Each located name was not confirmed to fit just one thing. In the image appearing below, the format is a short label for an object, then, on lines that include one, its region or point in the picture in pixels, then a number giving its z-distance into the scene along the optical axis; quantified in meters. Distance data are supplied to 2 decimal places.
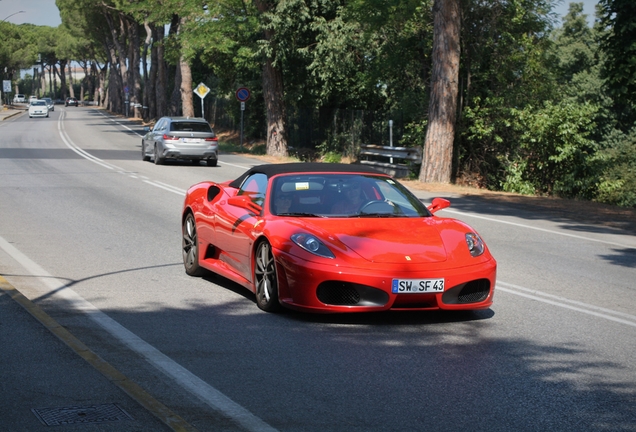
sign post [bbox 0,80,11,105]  115.19
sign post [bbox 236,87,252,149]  40.41
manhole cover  4.85
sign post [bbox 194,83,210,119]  45.00
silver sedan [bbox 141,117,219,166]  28.53
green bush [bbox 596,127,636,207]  24.91
